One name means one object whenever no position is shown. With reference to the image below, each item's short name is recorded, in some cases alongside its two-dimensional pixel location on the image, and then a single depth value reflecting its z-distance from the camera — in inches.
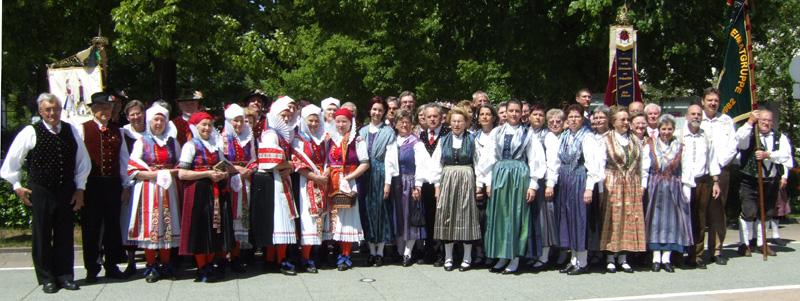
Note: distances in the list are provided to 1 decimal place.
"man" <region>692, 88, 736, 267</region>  342.6
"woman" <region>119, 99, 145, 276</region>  296.7
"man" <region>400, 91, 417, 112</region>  361.9
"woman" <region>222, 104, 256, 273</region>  302.2
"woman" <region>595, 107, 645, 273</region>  314.0
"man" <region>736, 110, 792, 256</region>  361.7
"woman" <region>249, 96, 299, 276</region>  305.3
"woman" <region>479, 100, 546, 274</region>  311.4
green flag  366.3
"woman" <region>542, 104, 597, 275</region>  312.3
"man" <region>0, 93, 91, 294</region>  271.4
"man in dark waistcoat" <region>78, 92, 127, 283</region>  293.7
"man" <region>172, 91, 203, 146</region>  329.7
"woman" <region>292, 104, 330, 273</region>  312.8
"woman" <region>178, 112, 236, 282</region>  287.9
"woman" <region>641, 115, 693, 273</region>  319.6
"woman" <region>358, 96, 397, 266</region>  329.4
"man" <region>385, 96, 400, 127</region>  365.7
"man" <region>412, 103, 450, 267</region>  325.7
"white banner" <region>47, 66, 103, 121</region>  370.0
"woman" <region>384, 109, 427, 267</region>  331.3
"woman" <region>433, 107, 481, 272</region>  316.3
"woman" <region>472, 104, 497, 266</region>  319.3
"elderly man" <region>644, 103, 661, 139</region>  330.3
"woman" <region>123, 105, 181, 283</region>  288.8
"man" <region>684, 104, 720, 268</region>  325.4
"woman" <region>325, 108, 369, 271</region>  319.0
